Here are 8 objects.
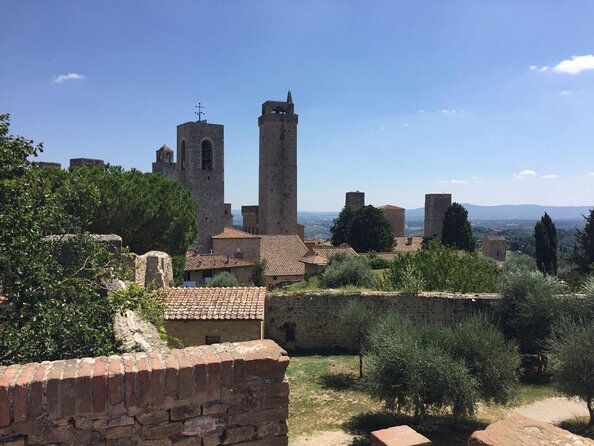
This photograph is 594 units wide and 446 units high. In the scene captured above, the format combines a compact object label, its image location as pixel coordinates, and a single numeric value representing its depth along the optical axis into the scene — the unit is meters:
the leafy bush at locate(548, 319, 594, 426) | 9.87
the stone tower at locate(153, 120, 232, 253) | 46.09
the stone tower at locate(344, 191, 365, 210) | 64.62
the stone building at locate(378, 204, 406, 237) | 67.50
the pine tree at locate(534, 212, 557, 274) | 35.78
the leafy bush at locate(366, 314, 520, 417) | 9.49
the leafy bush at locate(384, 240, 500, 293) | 19.58
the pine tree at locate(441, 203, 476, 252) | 52.09
